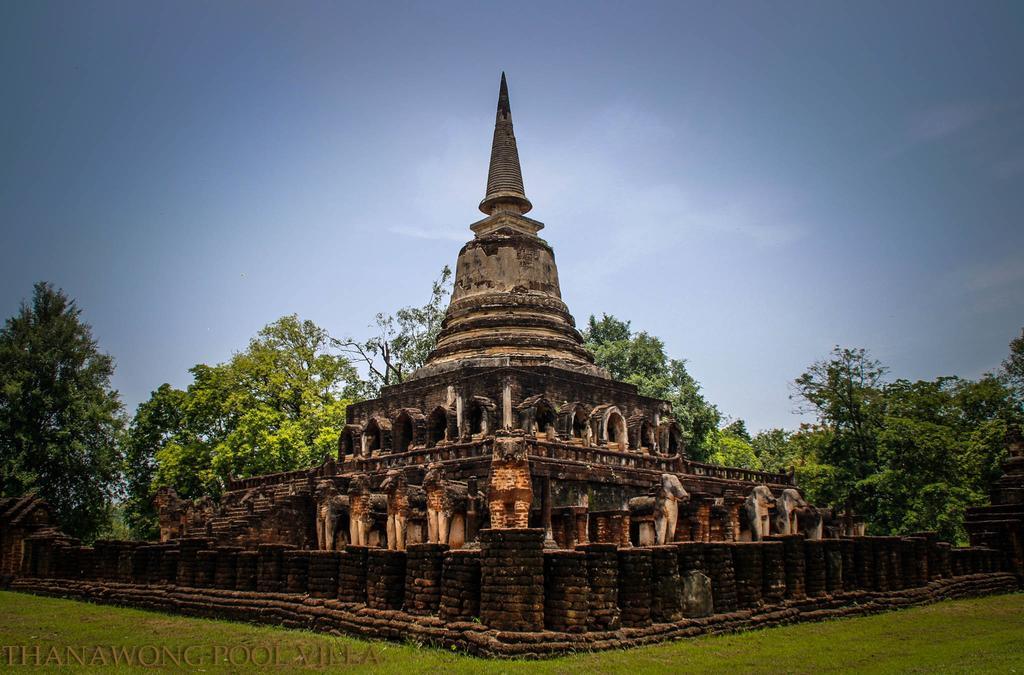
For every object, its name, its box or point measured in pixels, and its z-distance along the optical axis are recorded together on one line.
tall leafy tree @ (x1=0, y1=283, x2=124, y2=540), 26.92
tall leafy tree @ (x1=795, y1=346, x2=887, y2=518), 32.33
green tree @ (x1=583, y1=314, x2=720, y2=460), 37.65
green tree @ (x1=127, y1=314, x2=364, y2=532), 30.41
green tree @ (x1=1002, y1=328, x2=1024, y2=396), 34.25
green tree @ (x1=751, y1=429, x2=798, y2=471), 44.22
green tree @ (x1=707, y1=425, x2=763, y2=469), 38.34
